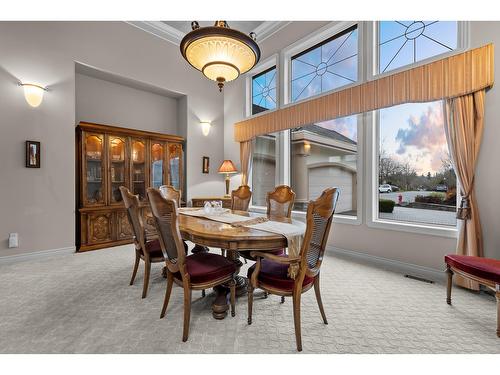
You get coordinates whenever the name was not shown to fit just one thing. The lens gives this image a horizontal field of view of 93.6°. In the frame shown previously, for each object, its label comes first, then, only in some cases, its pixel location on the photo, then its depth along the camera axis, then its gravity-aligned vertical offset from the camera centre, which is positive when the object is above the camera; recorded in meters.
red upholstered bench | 1.79 -0.68
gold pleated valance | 2.40 +1.22
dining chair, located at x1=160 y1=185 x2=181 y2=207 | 3.59 -0.11
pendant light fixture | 2.00 +1.23
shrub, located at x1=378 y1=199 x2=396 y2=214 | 3.29 -0.26
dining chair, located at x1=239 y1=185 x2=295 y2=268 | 2.90 -0.20
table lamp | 4.93 +0.37
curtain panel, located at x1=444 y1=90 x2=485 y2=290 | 2.41 +0.29
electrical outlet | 3.19 -0.75
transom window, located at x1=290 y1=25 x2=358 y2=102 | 3.60 +2.03
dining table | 1.65 -0.37
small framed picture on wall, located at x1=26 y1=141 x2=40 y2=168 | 3.27 +0.43
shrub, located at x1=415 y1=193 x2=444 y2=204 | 2.91 -0.15
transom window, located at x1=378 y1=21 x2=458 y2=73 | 2.74 +1.84
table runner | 1.64 -0.35
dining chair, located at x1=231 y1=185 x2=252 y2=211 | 3.41 -0.20
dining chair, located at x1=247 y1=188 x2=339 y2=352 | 1.55 -0.59
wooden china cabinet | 3.72 +0.18
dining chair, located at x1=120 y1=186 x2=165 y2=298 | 2.21 -0.52
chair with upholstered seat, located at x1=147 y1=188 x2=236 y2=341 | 1.64 -0.63
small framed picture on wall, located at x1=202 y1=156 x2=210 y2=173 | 5.26 +0.48
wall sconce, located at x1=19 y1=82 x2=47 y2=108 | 3.26 +1.28
